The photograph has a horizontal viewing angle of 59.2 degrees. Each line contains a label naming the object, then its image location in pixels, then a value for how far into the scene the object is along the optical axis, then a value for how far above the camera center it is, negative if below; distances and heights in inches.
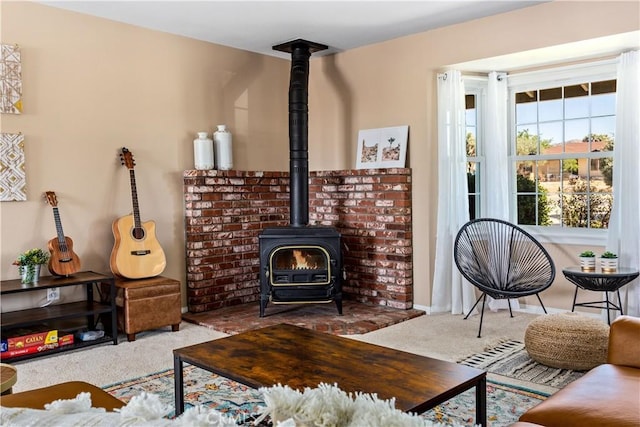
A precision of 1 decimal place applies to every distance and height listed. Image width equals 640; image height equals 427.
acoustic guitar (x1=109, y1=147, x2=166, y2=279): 167.2 -17.3
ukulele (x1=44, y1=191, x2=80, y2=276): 154.7 -17.6
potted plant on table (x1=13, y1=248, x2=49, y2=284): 146.9 -19.5
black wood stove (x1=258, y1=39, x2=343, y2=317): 183.0 -26.0
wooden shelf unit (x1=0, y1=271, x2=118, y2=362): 141.6 -32.8
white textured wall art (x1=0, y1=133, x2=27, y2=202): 151.3 +6.0
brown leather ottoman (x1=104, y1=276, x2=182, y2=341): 159.2 -33.5
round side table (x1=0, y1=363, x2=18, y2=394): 78.7 -26.7
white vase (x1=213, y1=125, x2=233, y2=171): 197.0 +14.3
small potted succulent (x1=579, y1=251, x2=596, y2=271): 157.3 -22.1
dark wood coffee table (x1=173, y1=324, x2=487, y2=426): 77.0 -27.7
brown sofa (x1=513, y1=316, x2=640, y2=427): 65.2 -27.1
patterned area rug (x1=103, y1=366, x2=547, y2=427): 103.8 -42.3
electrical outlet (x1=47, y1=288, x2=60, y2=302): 159.3 -29.6
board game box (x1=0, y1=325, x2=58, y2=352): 140.4 -37.7
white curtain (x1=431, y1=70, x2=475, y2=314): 189.6 -0.7
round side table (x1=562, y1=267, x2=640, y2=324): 150.2 -26.0
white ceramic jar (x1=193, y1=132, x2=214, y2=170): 191.8 +12.5
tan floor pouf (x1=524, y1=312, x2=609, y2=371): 125.5 -35.9
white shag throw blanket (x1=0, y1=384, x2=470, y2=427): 31.4 -13.4
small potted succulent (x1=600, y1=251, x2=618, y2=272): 154.4 -21.8
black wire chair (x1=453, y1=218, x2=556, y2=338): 171.0 -23.3
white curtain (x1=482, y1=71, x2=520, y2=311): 193.9 +11.8
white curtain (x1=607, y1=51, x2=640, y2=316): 161.2 +1.7
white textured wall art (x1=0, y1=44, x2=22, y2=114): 151.5 +30.2
